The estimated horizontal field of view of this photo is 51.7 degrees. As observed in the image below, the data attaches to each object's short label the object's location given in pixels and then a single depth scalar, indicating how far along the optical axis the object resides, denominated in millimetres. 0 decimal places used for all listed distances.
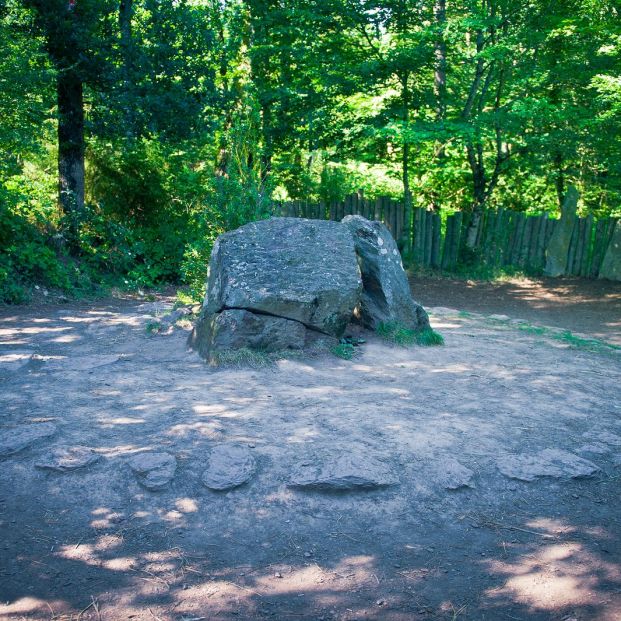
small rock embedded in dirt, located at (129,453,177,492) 3533
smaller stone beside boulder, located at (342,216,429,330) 6902
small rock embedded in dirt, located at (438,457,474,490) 3688
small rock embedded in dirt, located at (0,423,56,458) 3822
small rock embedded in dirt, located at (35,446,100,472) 3650
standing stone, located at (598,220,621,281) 13156
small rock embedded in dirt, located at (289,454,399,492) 3590
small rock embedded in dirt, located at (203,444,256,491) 3559
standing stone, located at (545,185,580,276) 13688
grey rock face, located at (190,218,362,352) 5918
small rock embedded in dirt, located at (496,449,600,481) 3879
